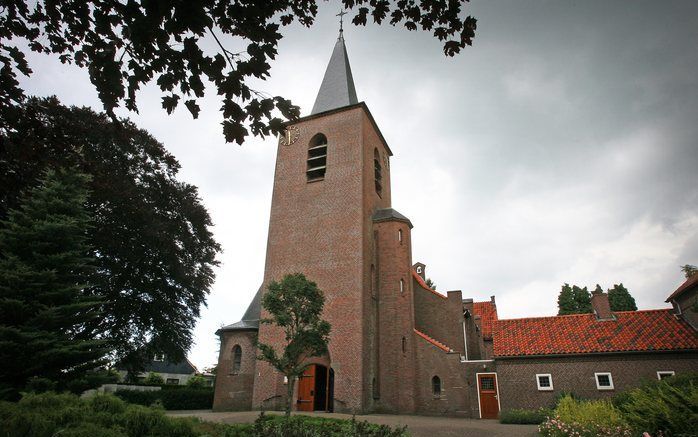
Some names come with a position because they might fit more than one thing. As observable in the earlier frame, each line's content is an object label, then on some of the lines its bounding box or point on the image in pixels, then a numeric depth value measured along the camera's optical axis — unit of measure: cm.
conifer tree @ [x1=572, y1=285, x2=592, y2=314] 4362
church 2023
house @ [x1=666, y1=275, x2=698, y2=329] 1997
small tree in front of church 1568
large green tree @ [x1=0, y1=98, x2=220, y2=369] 2086
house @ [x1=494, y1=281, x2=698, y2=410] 1933
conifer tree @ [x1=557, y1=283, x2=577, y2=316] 4462
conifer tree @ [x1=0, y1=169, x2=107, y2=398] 1370
